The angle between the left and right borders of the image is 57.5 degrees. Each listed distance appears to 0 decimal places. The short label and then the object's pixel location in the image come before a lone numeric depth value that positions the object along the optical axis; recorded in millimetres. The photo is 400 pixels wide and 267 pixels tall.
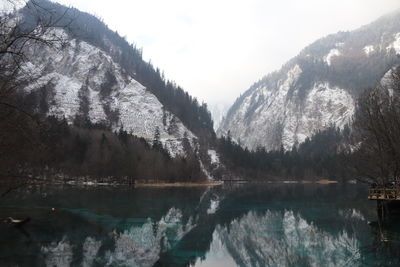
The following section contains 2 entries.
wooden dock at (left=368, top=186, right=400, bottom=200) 41156
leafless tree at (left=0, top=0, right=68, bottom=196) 7779
